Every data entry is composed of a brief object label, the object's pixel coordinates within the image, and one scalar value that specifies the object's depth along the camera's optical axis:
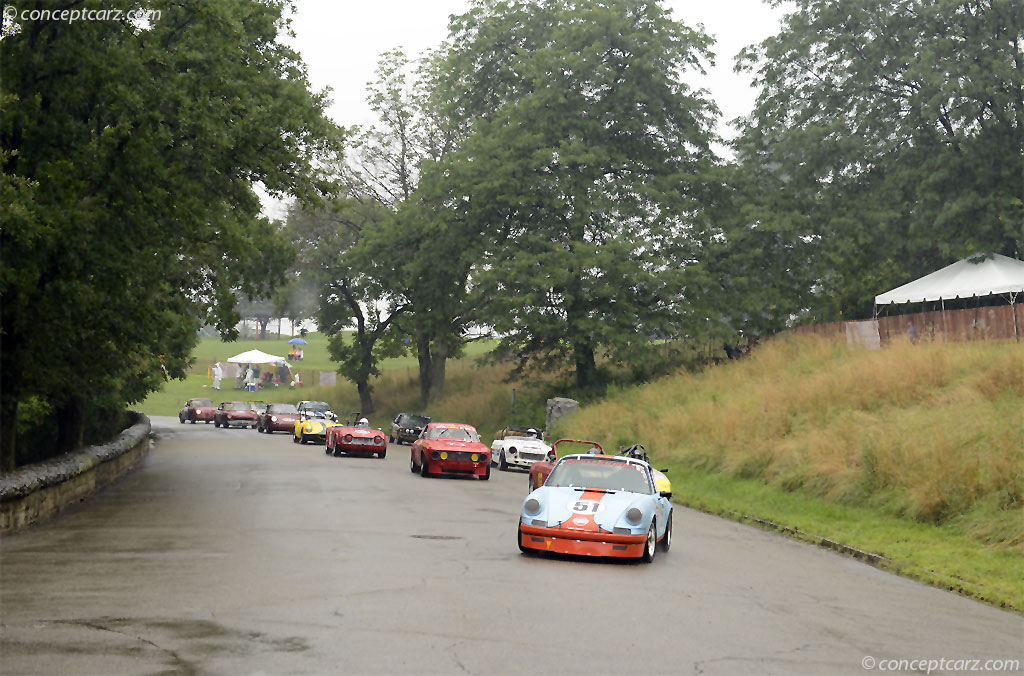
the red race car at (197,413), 70.56
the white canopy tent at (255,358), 88.25
